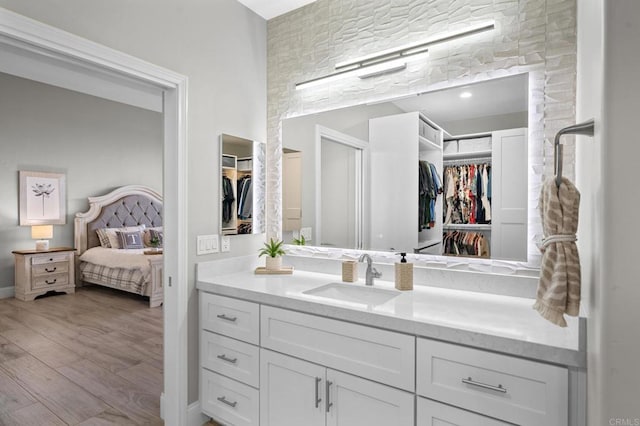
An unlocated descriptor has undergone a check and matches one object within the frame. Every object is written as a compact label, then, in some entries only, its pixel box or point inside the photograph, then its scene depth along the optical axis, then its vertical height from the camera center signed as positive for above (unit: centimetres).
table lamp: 508 -38
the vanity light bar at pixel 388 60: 175 +85
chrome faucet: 193 -36
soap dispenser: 180 -35
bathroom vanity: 113 -59
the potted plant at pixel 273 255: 229 -32
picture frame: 513 +16
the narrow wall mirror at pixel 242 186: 224 +15
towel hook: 85 +19
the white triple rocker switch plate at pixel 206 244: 206 -22
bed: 472 -54
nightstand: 484 -91
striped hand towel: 93 -14
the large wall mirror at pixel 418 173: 172 +20
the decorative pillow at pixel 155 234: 595 -45
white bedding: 480 -72
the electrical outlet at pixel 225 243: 221 -22
